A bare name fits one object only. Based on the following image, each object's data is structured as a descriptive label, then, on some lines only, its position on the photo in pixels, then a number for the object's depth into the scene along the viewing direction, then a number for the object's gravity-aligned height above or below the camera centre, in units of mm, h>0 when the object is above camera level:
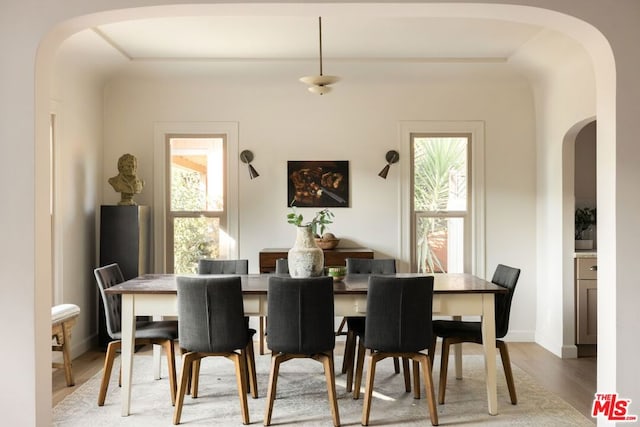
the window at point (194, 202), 6551 +102
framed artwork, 6492 +287
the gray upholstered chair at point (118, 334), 4199 -834
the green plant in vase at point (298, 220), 4289 -68
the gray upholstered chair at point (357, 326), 4547 -844
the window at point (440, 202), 6566 +81
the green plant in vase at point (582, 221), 6348 -132
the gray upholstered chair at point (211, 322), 3781 -678
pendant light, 4473 +933
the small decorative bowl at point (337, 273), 4574 -458
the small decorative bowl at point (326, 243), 6156 -320
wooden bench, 4637 -913
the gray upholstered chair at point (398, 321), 3807 -683
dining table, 4051 -631
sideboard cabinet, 5973 -438
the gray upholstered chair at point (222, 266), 5078 -448
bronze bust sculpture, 6105 +315
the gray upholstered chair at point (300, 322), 3748 -674
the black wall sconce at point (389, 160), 6465 +520
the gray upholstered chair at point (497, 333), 4273 -858
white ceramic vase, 4258 -316
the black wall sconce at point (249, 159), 6449 +539
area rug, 3957 -1323
